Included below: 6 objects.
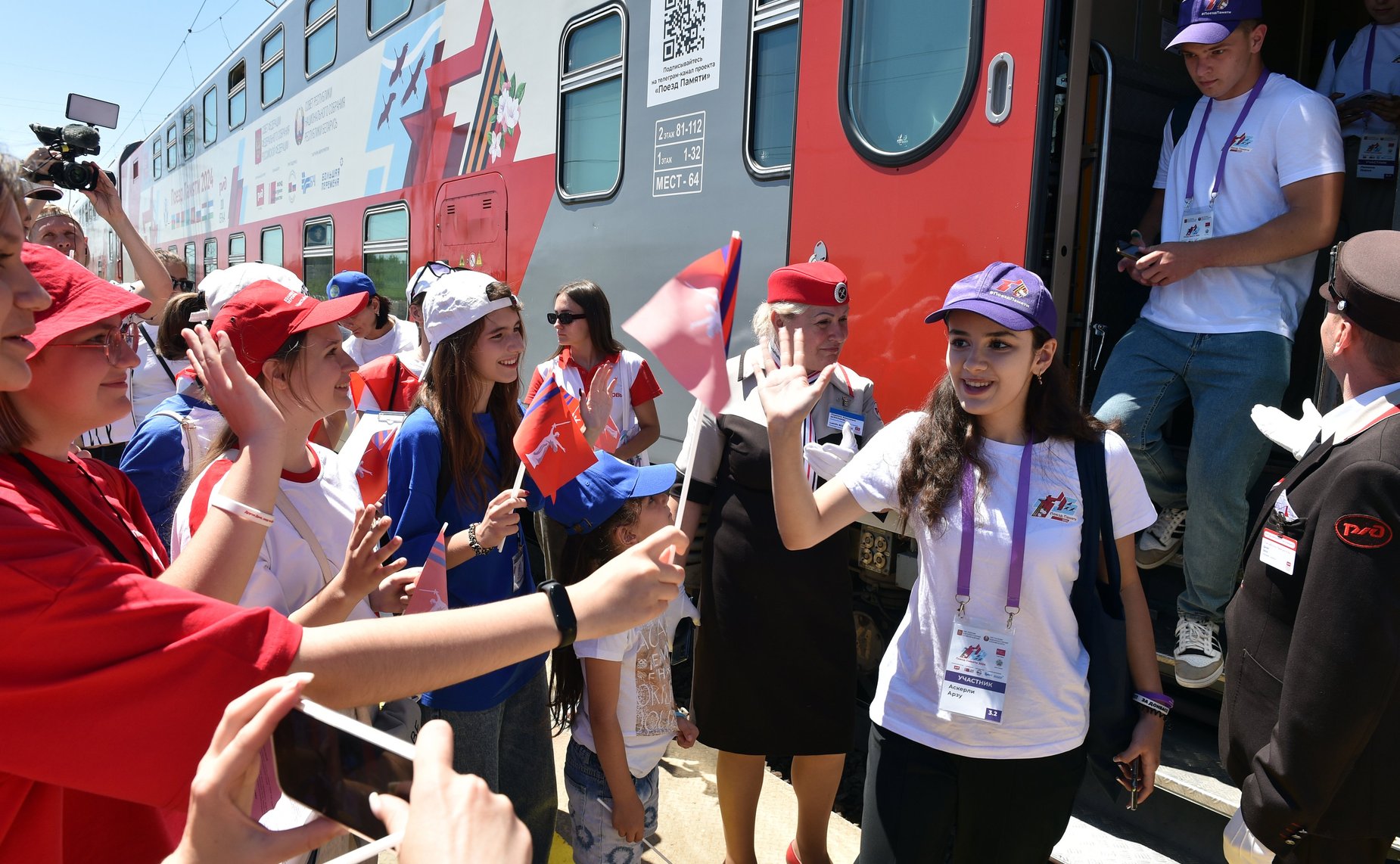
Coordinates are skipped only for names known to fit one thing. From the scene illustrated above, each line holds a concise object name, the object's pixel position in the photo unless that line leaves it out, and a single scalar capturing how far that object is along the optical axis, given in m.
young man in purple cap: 2.56
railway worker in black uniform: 1.67
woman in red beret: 2.57
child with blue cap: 2.26
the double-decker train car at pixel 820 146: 2.83
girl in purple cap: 1.91
